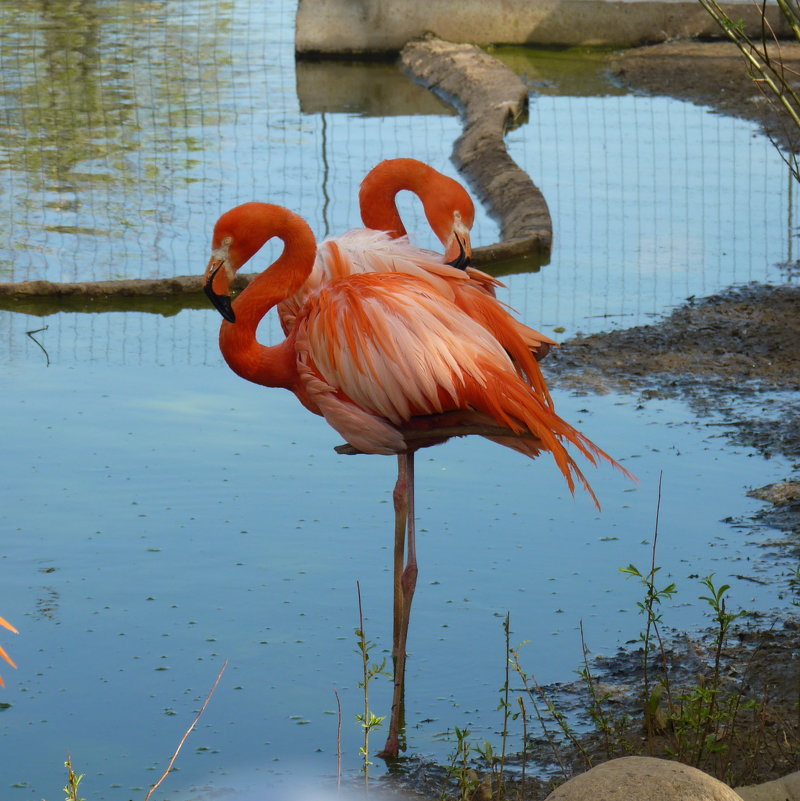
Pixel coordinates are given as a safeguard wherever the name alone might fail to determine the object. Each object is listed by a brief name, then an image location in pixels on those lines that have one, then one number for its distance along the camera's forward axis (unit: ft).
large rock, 15.78
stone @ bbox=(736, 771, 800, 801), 17.46
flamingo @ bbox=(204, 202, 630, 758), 22.27
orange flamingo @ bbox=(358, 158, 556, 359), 26.40
